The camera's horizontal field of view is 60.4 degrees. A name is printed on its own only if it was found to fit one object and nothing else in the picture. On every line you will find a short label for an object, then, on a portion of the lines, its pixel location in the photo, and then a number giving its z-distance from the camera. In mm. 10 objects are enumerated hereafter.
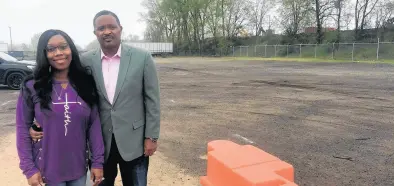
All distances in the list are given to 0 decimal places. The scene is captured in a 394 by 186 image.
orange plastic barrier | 2004
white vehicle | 57412
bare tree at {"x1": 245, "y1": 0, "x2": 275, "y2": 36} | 56528
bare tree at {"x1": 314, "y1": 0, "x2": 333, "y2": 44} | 41656
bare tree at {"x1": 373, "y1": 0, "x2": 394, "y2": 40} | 36625
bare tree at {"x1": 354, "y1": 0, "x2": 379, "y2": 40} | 39506
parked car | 12352
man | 2457
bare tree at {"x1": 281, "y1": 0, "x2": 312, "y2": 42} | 43878
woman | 2178
